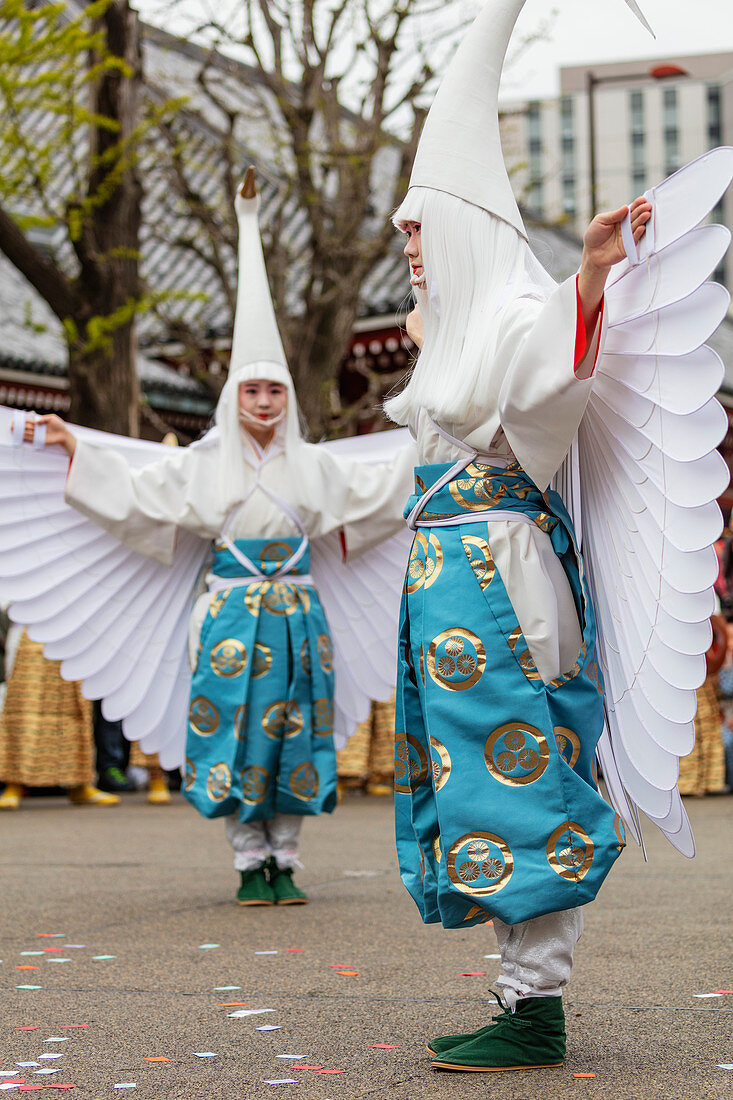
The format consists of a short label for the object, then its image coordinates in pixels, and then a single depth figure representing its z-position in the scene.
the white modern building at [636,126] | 61.25
